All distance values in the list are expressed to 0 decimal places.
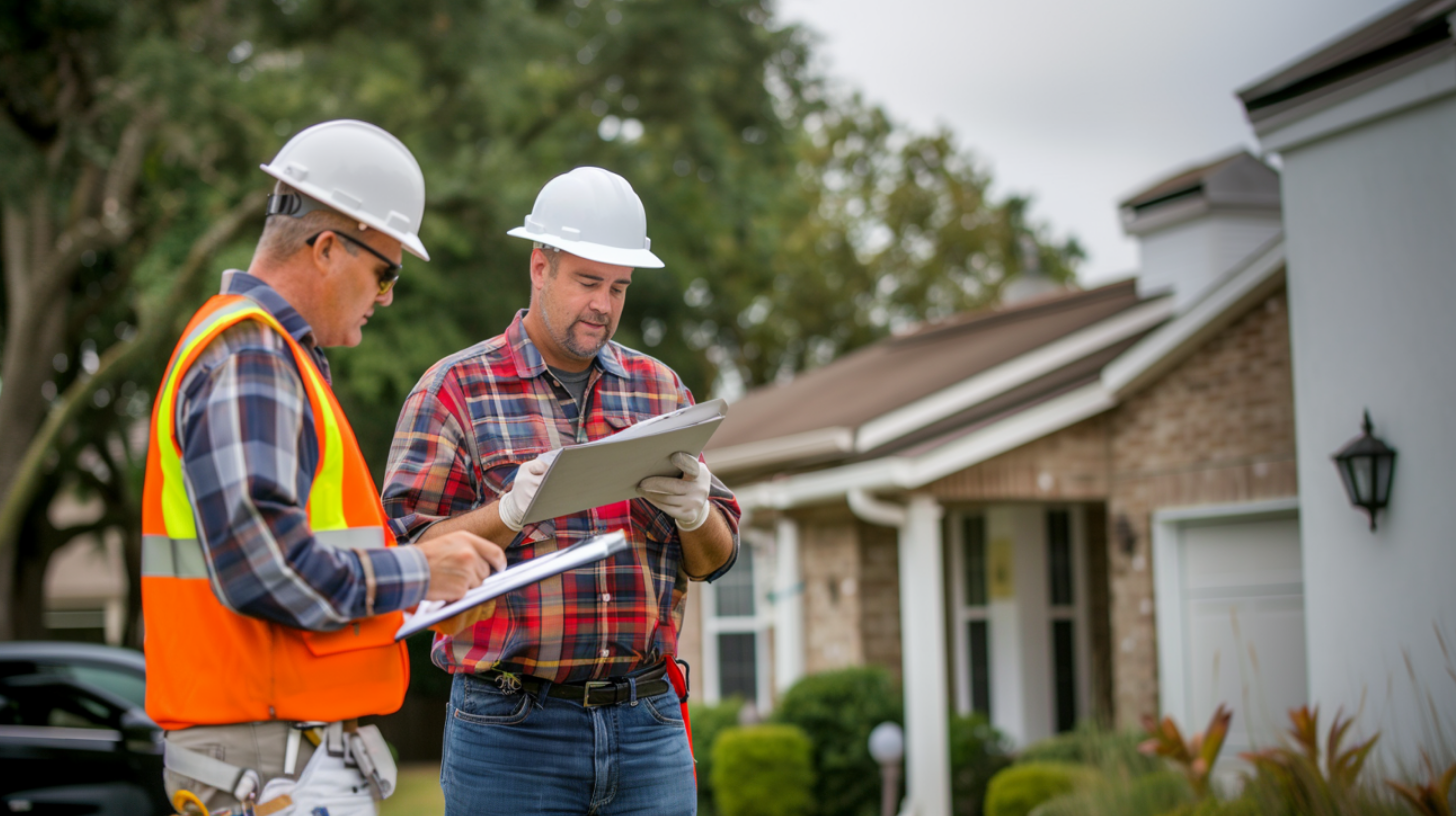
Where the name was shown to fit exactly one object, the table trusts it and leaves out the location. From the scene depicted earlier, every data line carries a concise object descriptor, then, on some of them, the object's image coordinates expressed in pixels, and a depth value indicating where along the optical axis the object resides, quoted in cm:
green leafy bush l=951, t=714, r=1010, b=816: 1013
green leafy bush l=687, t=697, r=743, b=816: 1104
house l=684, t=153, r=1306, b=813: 894
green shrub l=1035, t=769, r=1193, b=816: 643
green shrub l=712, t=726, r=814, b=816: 964
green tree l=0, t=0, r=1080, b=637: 1363
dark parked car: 787
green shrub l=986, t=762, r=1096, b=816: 837
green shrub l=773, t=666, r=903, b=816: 991
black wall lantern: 628
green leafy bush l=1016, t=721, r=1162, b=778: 711
